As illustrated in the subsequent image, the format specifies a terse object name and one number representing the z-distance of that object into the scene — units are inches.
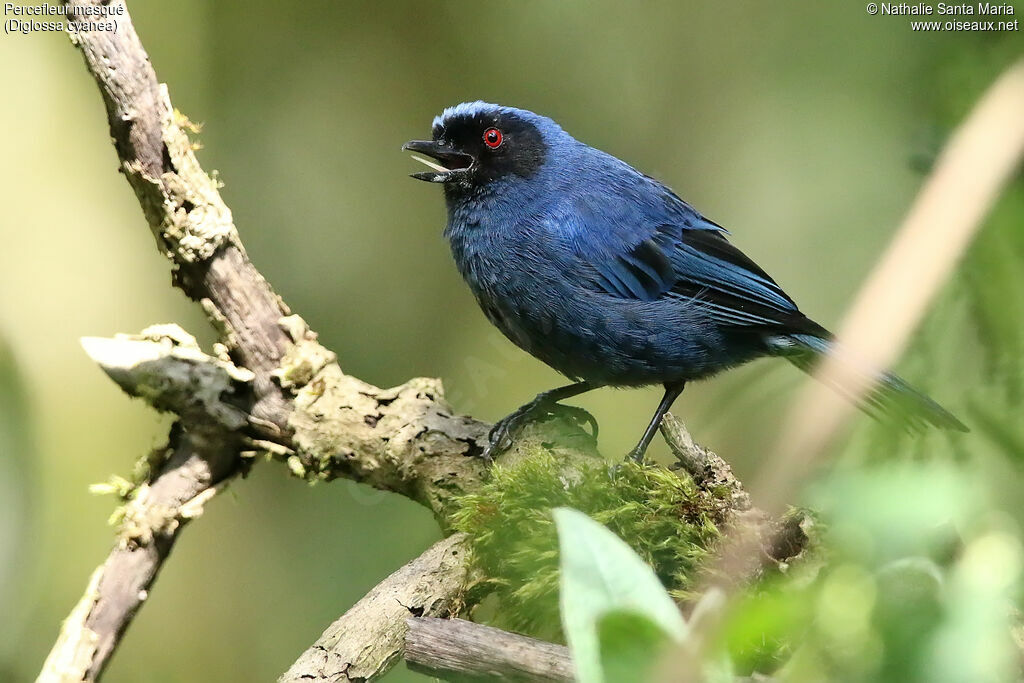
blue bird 269.9
